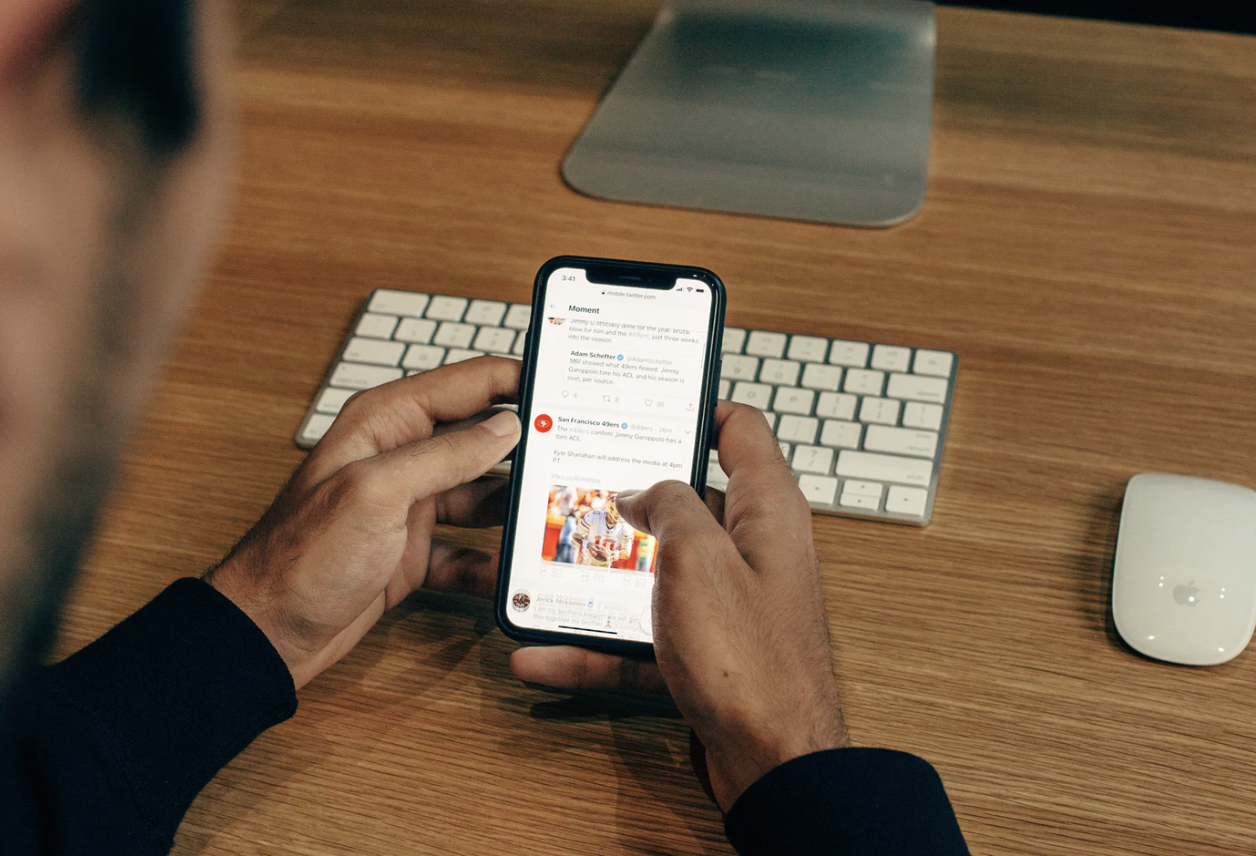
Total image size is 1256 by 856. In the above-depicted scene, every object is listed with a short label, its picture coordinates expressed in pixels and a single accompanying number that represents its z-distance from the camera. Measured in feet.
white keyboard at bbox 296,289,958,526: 1.90
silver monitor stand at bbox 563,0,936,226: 2.58
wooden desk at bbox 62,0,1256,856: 1.50
